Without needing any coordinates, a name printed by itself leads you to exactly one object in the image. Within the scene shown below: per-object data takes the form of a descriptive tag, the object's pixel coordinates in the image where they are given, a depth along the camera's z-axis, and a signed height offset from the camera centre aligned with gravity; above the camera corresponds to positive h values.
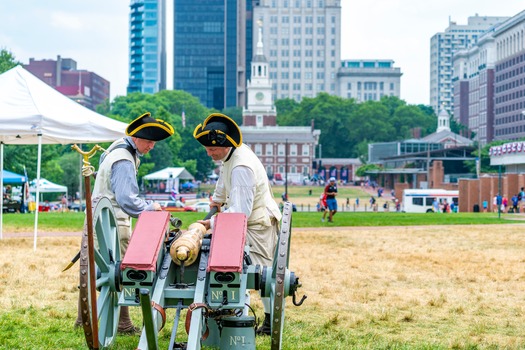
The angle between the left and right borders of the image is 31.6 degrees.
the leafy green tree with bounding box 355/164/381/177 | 124.44 +3.06
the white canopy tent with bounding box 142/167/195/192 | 83.00 +1.19
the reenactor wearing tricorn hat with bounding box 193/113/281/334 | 7.19 +0.04
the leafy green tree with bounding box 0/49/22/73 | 60.72 +8.72
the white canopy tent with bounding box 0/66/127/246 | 15.16 +1.18
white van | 70.62 -0.55
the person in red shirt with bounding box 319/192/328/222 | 28.91 -0.52
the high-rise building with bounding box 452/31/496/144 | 179.12 +20.20
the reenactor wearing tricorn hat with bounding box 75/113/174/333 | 7.50 +0.14
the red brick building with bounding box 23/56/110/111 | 198.41 +19.47
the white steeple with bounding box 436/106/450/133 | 170.38 +13.16
